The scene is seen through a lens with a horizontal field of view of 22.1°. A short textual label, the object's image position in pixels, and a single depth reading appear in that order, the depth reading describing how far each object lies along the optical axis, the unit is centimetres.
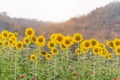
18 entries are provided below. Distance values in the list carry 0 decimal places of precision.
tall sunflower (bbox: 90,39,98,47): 499
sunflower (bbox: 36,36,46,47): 512
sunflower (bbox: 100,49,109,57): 514
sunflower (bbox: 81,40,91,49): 499
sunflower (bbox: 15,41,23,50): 520
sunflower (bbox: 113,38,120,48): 515
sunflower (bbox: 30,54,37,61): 501
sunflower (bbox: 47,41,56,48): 505
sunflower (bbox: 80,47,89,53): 505
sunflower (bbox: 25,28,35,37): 540
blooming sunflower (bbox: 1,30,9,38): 561
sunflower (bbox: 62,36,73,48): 501
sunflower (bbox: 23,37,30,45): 544
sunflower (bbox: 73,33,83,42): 521
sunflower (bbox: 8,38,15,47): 527
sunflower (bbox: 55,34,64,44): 501
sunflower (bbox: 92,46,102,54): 488
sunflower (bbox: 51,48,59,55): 487
